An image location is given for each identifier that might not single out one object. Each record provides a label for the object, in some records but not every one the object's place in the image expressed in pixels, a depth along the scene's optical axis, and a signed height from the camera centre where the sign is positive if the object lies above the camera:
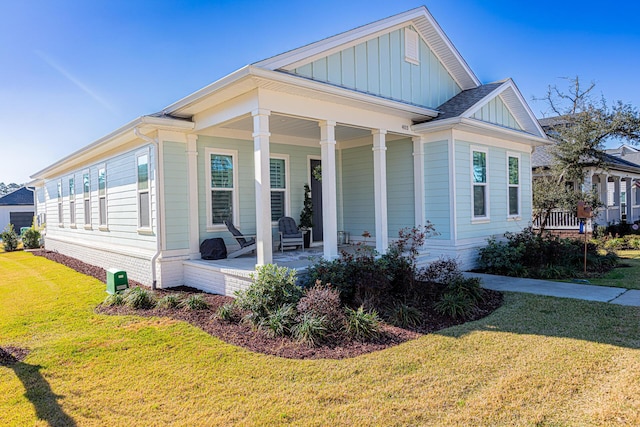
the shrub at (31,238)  18.66 -1.03
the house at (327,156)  7.01 +1.20
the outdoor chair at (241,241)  8.25 -0.64
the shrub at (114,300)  6.91 -1.47
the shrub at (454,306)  5.72 -1.43
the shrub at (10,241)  18.80 -1.14
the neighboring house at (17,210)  30.16 +0.44
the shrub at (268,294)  5.52 -1.17
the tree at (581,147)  13.95 +2.08
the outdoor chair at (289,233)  9.23 -0.56
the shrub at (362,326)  4.84 -1.42
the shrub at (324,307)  5.05 -1.24
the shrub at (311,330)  4.72 -1.43
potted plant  10.12 -0.19
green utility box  7.58 -1.26
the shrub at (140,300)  6.69 -1.43
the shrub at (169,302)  6.62 -1.46
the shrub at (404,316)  5.38 -1.46
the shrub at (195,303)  6.41 -1.45
